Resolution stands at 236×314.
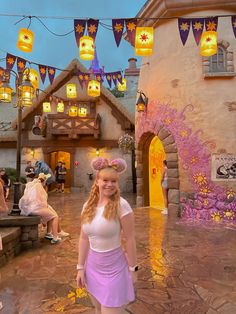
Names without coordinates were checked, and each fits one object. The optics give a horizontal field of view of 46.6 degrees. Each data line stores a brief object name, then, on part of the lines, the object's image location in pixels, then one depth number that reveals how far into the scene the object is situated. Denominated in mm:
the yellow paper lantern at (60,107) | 15029
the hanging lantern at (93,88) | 12289
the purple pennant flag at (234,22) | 6162
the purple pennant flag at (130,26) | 6098
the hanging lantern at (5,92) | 8285
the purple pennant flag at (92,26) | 6059
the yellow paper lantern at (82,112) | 14938
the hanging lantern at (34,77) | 9372
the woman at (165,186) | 8867
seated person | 5520
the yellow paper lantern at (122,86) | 13125
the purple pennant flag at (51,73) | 8703
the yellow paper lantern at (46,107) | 15163
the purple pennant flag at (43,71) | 8525
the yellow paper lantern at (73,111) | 14930
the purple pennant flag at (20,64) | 7196
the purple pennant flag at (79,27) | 6041
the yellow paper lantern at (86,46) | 6842
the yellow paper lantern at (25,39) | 6770
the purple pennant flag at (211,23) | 6227
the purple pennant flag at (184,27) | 6254
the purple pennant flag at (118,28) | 6062
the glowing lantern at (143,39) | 6613
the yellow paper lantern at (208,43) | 6594
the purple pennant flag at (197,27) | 6289
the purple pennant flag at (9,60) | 7257
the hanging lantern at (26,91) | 6332
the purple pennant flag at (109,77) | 11898
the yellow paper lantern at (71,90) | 13766
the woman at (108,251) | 2111
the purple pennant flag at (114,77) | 11780
